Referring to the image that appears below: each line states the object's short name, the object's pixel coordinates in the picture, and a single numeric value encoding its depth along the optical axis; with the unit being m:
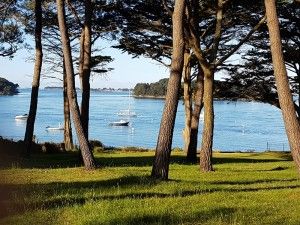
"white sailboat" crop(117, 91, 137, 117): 108.45
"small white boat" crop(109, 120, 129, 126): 91.06
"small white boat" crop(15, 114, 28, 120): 87.24
